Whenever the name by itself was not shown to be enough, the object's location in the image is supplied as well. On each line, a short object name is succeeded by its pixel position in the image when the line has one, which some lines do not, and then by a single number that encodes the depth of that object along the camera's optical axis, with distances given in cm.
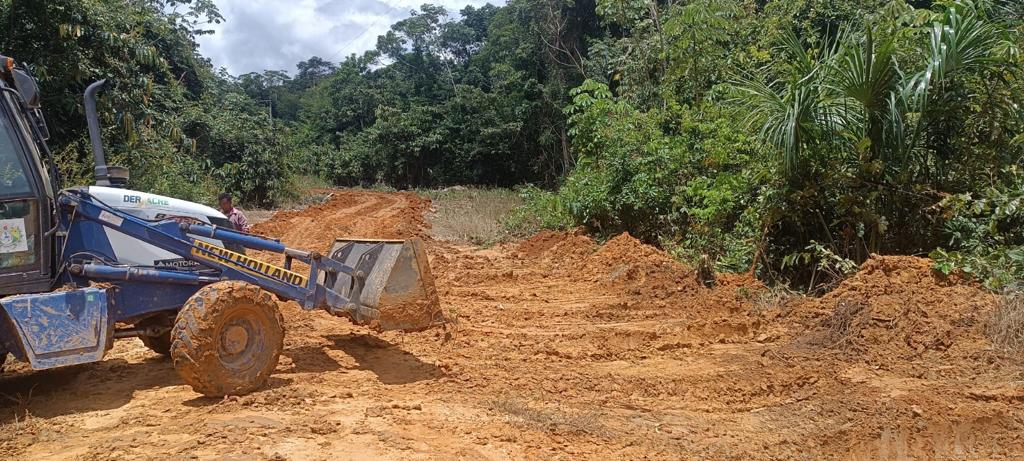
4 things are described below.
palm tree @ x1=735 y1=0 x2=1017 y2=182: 732
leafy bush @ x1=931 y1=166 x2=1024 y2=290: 666
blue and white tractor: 485
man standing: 897
